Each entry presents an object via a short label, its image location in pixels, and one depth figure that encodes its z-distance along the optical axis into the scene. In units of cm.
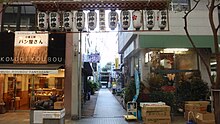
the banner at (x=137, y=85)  1480
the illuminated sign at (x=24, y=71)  1298
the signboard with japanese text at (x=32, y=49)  1445
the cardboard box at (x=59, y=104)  1492
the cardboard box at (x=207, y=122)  1125
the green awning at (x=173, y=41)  1537
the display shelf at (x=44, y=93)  1694
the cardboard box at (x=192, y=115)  1245
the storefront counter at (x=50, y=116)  921
